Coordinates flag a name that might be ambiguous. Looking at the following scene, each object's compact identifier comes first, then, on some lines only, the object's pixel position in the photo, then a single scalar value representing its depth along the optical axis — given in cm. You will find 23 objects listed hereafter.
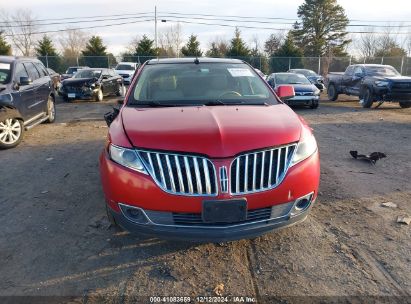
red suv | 275
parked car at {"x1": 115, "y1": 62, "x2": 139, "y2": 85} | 2864
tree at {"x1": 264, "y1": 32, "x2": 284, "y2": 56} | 5811
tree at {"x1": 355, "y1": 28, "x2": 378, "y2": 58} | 5284
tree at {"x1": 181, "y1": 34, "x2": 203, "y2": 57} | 4596
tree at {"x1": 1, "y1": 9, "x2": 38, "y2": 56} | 5575
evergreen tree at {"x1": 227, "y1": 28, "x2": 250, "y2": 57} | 4194
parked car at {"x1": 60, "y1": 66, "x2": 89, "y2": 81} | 2883
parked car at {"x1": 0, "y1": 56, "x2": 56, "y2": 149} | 737
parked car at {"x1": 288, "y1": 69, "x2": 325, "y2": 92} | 2434
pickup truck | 1372
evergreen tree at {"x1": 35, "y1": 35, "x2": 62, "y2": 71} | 4430
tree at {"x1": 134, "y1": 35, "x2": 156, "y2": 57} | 4440
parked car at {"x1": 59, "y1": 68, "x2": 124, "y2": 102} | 1599
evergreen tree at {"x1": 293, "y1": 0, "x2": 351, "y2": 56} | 5284
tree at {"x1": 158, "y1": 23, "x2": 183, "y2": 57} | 5309
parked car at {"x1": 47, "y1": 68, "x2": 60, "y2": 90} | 1969
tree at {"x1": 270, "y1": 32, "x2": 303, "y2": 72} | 3559
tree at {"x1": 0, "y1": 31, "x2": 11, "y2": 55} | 4078
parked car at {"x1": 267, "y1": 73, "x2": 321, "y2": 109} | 1416
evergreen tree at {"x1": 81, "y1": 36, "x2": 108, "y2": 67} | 4416
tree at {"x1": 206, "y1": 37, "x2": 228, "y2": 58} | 4724
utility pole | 4614
